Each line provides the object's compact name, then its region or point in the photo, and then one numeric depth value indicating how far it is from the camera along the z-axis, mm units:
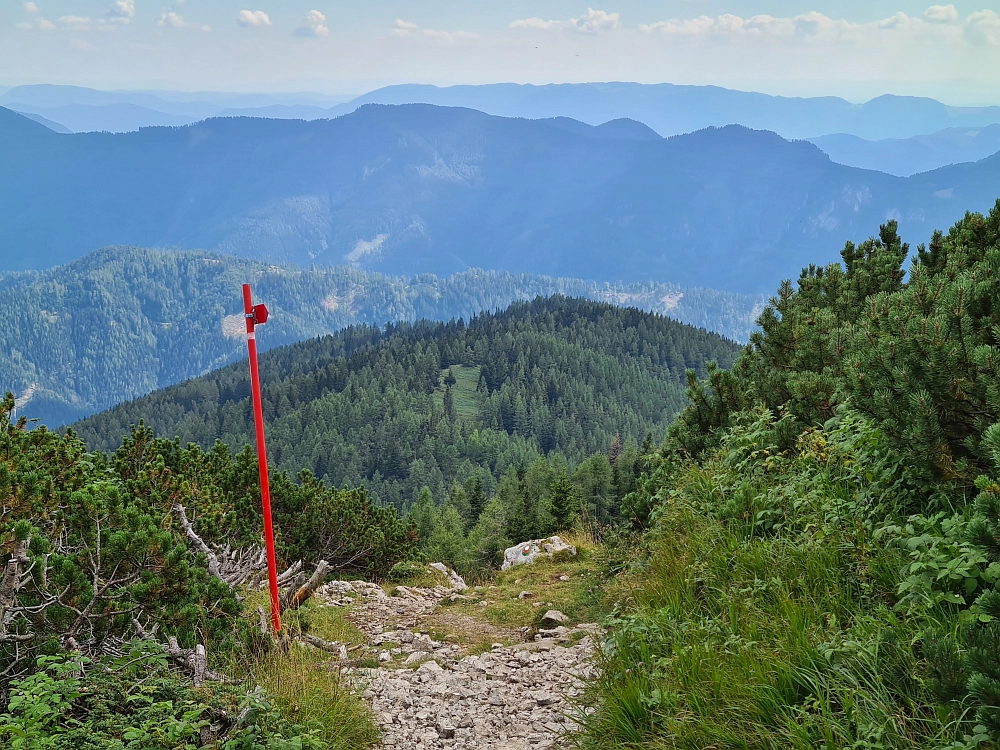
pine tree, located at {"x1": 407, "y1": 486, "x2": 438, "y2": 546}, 57631
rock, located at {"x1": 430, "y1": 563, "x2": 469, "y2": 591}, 13875
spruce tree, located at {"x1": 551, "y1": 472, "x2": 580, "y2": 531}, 21125
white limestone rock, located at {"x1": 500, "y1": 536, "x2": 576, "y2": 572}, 14289
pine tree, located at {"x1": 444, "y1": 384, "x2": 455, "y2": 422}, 160725
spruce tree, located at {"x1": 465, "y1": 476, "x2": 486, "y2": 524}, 62312
